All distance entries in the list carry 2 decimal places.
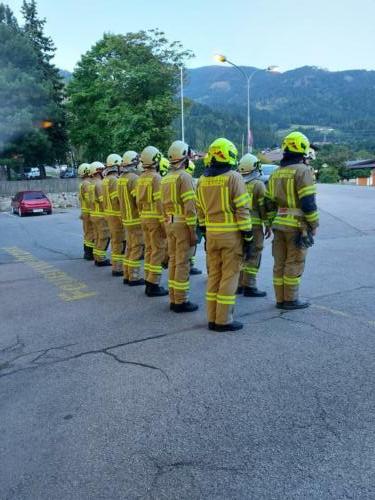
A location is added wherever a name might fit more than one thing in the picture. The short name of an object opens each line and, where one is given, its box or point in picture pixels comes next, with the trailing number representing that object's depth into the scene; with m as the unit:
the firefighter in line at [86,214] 11.28
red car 27.44
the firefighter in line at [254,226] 7.44
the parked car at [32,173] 59.18
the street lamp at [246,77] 30.12
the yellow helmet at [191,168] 7.88
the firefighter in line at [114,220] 9.30
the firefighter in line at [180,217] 6.65
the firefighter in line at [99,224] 10.46
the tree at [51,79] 41.28
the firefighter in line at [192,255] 6.85
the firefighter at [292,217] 6.21
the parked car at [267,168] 25.11
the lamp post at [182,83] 39.53
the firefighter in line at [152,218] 7.64
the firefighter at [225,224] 5.72
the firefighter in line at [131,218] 8.45
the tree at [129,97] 37.53
